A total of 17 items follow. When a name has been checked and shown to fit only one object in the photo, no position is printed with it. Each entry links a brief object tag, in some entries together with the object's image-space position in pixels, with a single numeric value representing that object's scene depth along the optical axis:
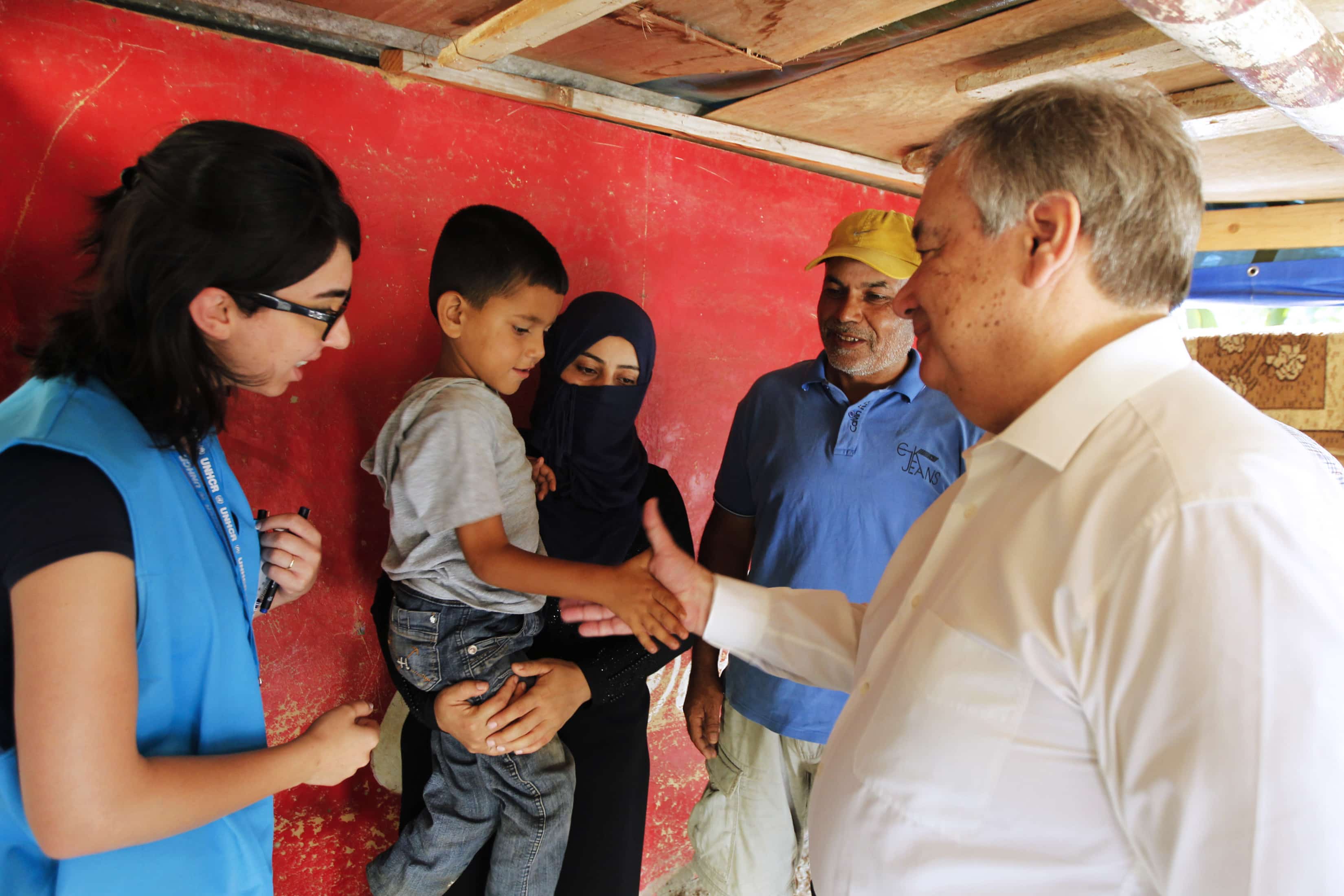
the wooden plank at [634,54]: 1.97
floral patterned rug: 4.05
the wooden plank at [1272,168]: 2.81
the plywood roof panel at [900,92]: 1.86
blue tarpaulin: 3.98
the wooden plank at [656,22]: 1.84
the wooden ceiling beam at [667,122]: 2.03
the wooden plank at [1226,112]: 2.23
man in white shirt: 0.82
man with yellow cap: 2.10
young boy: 1.69
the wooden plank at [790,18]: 1.76
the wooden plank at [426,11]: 1.80
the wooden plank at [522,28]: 1.57
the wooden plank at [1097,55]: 1.84
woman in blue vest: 0.97
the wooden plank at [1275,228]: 3.93
